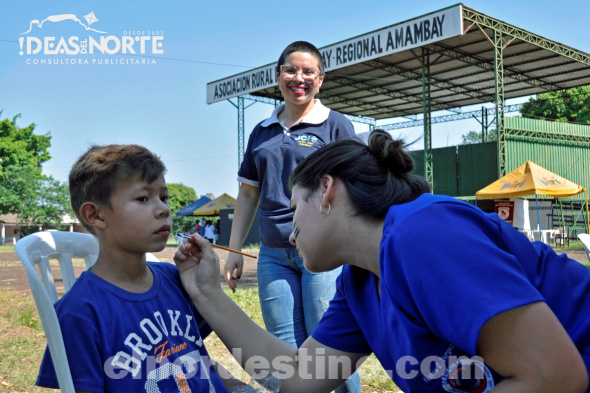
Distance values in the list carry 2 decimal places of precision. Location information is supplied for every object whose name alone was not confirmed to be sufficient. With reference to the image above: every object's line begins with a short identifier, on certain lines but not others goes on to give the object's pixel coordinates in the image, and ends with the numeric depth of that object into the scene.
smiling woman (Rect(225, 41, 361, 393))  2.49
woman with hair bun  0.94
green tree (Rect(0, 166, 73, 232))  38.75
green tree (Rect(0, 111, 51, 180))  38.62
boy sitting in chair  1.43
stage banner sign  16.73
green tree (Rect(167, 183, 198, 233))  73.06
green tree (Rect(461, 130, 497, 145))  53.06
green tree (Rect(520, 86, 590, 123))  35.97
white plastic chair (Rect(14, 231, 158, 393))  1.36
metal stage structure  17.67
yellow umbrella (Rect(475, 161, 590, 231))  13.79
